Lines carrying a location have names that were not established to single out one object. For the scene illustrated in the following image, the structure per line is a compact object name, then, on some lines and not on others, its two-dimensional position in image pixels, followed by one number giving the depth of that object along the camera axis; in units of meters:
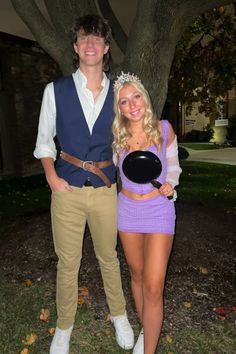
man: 2.88
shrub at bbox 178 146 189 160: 19.04
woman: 2.82
